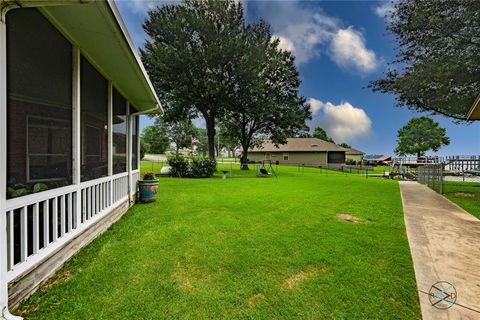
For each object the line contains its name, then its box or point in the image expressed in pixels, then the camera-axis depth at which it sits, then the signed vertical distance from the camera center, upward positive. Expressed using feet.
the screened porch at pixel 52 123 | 7.38 +1.25
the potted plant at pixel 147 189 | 22.61 -3.20
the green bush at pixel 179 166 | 49.25 -2.13
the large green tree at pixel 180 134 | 195.31 +18.20
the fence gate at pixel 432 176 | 32.76 -2.93
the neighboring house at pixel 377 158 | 158.23 -0.29
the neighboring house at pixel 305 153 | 118.42 +2.10
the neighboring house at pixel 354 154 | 179.42 +2.53
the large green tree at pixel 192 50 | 54.19 +24.32
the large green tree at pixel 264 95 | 58.08 +16.90
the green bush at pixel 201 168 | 49.70 -2.52
